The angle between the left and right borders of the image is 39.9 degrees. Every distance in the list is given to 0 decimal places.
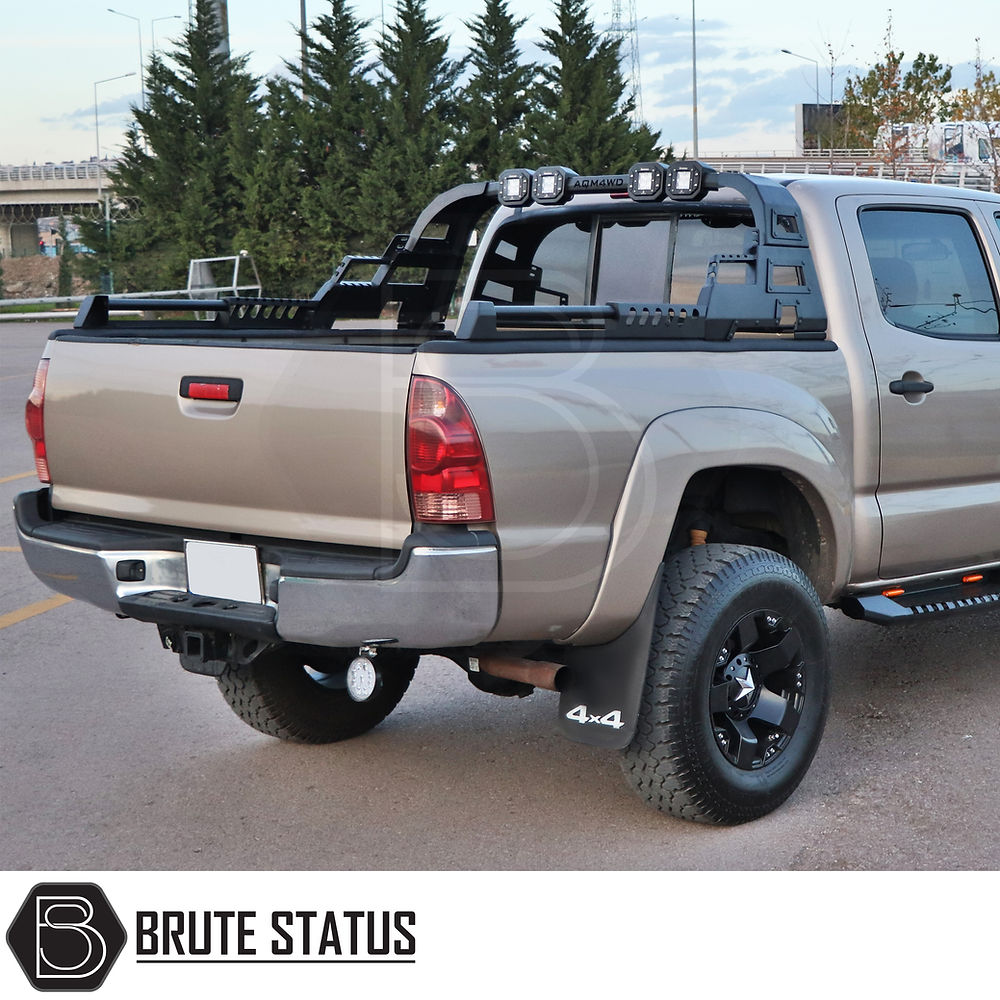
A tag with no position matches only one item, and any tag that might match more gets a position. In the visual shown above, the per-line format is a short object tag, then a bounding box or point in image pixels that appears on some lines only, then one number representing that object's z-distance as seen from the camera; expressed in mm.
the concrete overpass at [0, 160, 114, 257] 89438
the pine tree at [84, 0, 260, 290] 44031
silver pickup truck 3488
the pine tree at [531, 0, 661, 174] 44562
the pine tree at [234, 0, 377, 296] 43031
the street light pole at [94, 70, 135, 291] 44344
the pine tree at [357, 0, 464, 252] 42719
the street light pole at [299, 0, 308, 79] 46938
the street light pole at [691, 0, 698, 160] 63500
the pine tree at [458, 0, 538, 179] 44219
